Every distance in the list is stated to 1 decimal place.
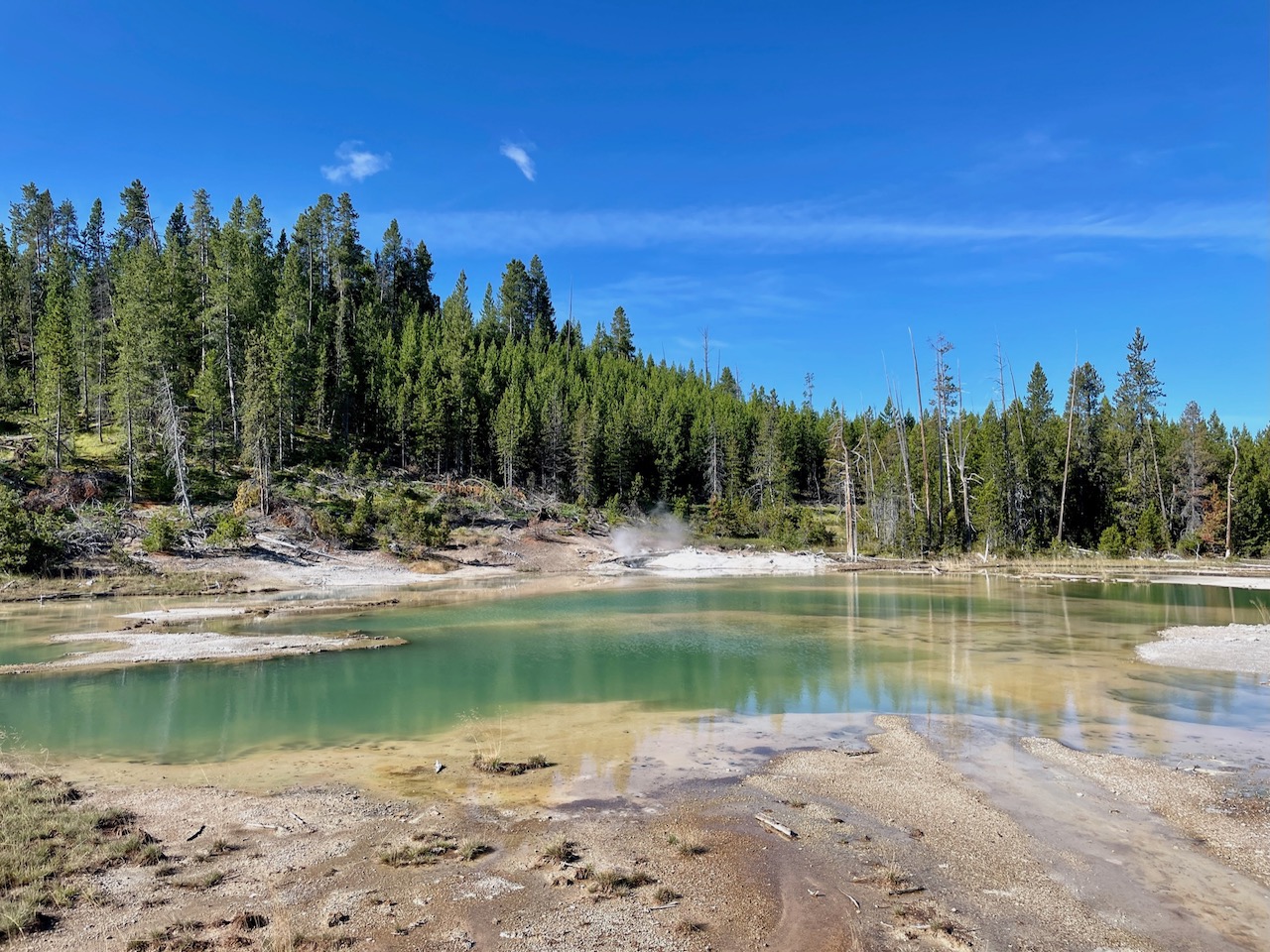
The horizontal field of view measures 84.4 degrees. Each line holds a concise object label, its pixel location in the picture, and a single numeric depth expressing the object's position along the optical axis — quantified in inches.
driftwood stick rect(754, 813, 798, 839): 362.0
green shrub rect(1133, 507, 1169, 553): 2460.5
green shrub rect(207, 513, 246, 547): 1750.7
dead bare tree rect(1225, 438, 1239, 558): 2423.4
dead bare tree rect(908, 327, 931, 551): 2667.3
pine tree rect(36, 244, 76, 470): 2027.6
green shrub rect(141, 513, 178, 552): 1668.3
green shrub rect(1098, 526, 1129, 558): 2448.3
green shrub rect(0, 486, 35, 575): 1456.7
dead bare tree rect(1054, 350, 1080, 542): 2571.4
